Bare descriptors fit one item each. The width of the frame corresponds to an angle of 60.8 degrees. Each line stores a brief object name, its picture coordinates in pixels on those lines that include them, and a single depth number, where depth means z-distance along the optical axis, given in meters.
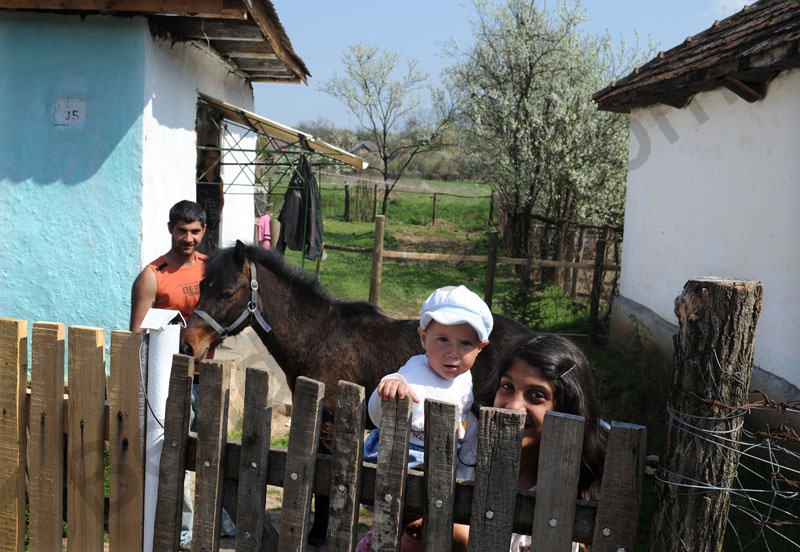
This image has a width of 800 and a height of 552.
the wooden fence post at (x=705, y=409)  1.64
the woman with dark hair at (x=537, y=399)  2.07
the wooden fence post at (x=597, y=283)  9.70
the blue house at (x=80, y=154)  6.05
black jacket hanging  9.27
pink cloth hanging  9.84
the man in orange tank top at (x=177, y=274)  3.73
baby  2.21
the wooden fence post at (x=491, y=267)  9.20
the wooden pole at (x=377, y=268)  8.86
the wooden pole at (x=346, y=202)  25.91
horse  3.98
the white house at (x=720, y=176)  5.34
